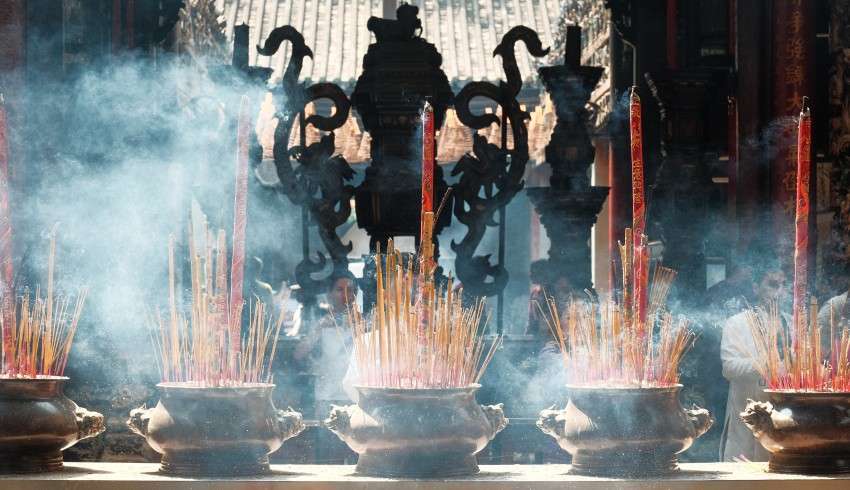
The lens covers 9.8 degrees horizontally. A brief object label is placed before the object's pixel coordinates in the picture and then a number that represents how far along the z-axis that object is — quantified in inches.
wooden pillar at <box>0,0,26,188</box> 652.9
